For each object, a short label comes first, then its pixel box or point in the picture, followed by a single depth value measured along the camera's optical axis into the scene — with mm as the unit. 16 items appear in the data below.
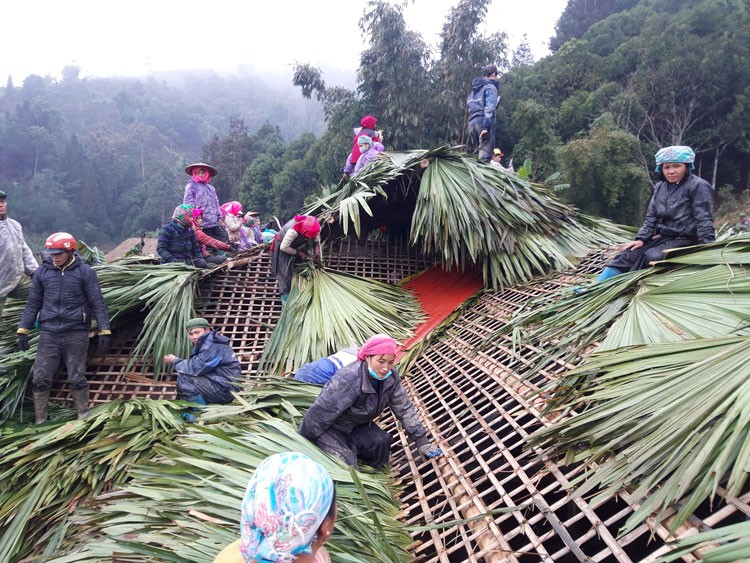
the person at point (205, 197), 5449
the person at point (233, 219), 7066
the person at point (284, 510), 1147
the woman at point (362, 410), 2488
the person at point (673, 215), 3150
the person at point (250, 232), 7511
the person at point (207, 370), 3434
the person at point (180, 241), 5020
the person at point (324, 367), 3287
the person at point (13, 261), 4059
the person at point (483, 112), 6941
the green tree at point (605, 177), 13453
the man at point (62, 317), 3684
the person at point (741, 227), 3717
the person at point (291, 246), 4621
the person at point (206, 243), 5314
